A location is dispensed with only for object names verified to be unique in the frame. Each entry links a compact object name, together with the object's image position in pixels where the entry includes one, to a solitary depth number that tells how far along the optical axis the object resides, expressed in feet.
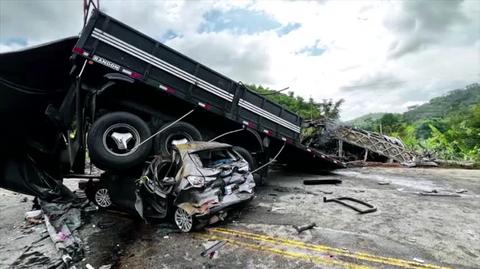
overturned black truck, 19.34
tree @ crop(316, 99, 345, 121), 57.71
